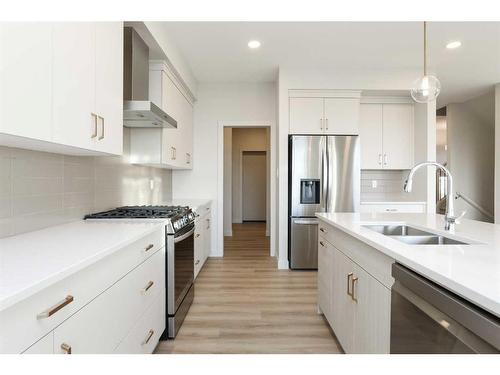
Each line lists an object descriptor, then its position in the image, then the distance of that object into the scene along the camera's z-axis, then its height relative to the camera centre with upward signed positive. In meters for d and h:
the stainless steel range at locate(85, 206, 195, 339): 2.06 -0.48
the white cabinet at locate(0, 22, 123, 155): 0.99 +0.42
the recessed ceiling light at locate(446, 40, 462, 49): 3.18 +1.58
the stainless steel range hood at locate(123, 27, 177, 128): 2.18 +0.84
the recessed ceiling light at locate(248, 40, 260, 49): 3.14 +1.55
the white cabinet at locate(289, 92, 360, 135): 3.85 +0.97
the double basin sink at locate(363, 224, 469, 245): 1.54 -0.26
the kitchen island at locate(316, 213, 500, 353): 0.83 -0.27
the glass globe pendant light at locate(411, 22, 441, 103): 2.22 +0.76
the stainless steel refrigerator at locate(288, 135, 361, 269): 3.74 +0.09
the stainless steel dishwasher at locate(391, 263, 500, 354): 0.71 -0.38
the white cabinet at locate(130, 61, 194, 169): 2.91 +0.55
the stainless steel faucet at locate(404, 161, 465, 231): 1.59 -0.08
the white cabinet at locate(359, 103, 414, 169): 4.17 +0.76
